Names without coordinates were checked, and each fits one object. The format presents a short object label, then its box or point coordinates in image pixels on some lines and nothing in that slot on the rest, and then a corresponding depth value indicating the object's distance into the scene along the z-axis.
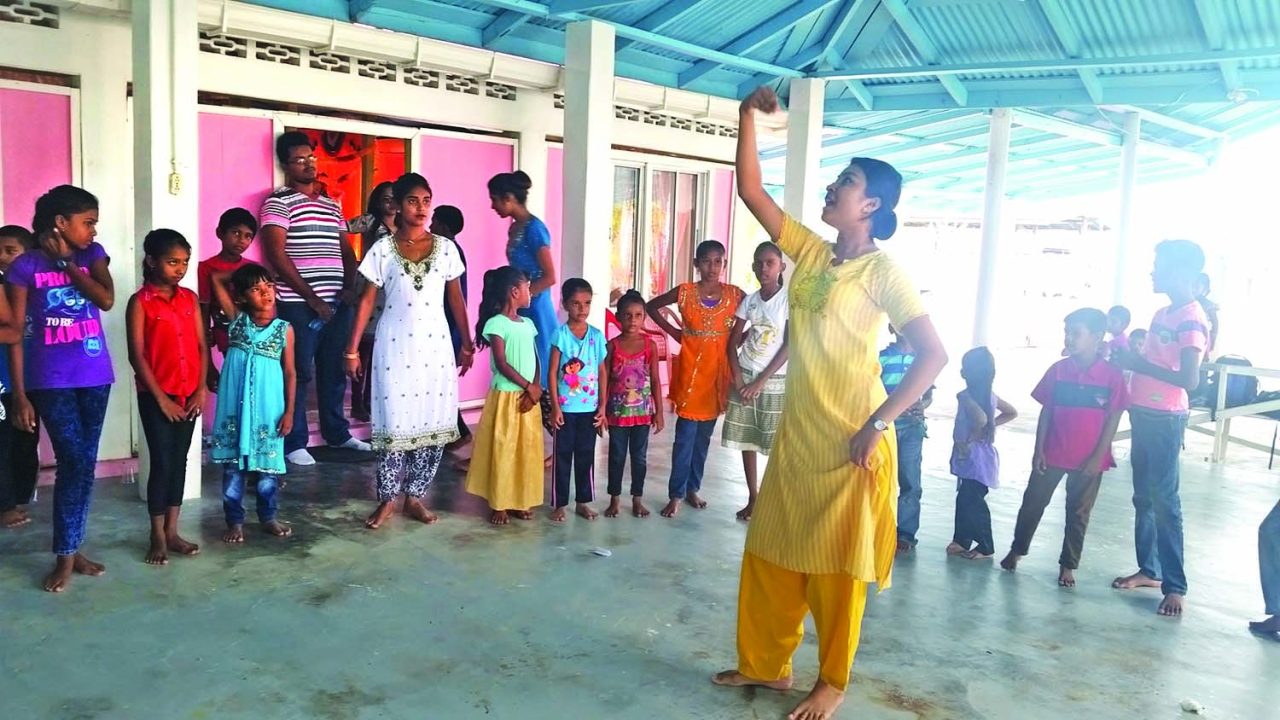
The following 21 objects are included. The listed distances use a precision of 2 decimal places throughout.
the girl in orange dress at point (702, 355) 5.30
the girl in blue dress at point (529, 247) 5.54
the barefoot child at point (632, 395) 5.22
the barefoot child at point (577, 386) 5.04
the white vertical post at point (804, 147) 8.57
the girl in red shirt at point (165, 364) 4.08
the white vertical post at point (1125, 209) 10.70
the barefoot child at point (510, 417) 4.96
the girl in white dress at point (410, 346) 4.67
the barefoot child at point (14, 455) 4.47
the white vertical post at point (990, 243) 9.67
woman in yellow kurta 3.01
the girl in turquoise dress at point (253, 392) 4.43
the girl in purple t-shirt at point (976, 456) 4.88
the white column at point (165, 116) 4.86
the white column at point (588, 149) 6.65
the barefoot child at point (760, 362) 5.13
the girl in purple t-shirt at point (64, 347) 3.86
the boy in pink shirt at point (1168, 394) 4.29
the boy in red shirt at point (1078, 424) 4.48
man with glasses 5.88
